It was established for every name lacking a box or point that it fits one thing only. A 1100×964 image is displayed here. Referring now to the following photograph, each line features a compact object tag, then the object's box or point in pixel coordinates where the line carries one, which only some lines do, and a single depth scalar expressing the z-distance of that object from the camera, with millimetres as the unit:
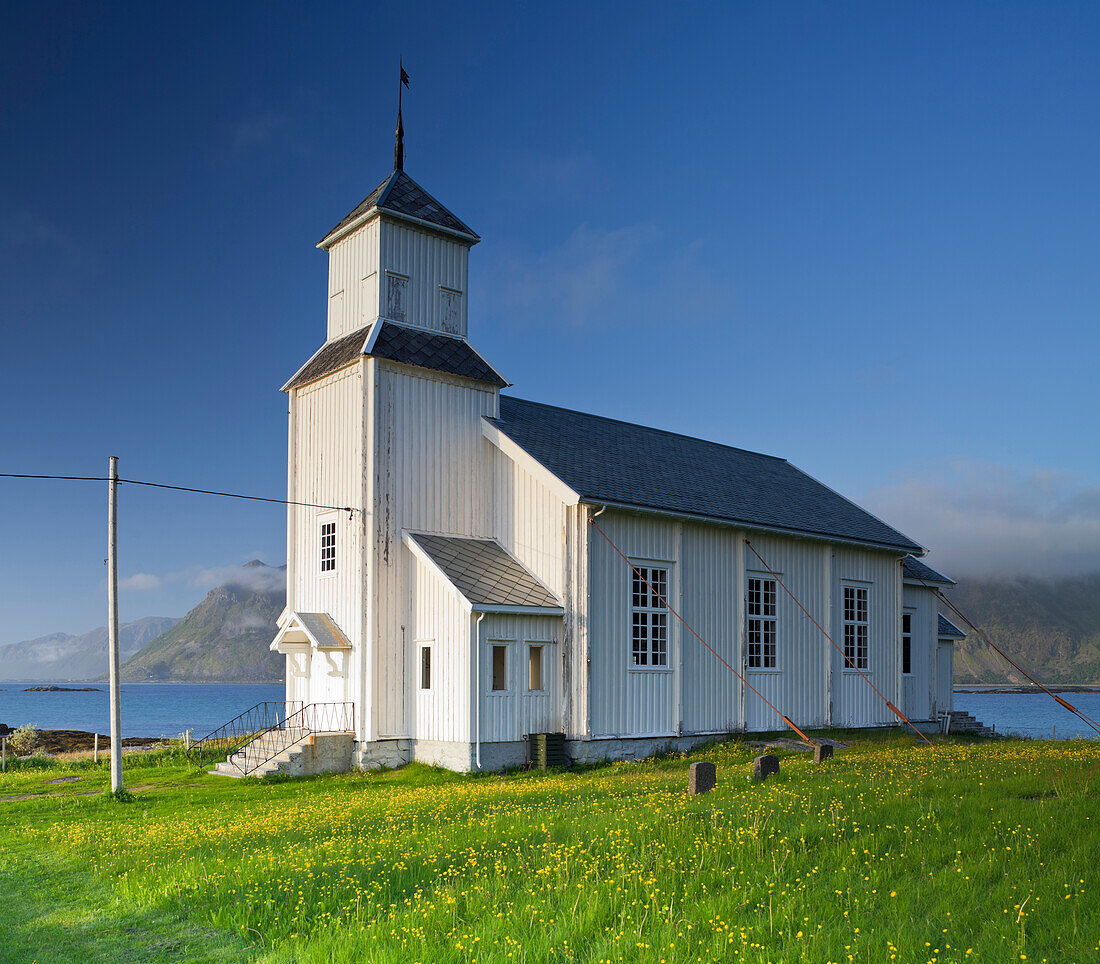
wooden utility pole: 19578
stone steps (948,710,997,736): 34344
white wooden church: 21703
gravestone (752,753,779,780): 15148
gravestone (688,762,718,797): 13672
